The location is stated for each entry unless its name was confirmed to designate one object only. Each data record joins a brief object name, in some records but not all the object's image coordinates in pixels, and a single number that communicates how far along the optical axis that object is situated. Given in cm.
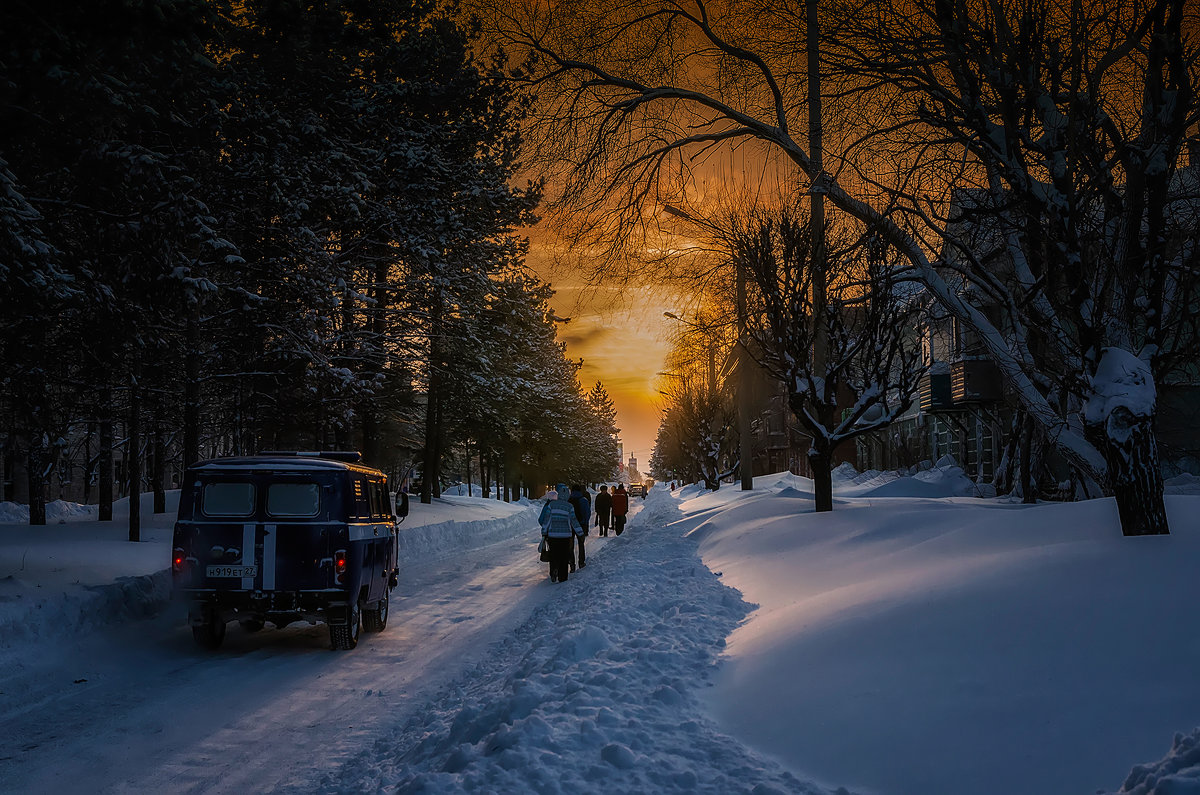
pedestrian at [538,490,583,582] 1661
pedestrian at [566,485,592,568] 1862
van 913
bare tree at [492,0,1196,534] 748
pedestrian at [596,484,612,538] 2962
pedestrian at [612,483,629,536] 2998
